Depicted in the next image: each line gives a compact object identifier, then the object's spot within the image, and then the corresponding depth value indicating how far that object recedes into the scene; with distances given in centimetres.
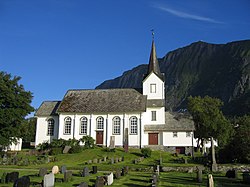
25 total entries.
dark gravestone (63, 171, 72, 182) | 1902
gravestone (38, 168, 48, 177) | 2106
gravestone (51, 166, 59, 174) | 2297
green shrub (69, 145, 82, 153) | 4359
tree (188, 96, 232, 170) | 3459
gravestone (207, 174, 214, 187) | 1536
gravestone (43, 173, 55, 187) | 1594
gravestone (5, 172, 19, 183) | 1771
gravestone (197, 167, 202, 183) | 2008
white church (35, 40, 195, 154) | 4962
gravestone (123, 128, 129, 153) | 4622
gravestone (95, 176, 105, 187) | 1600
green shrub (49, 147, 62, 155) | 4361
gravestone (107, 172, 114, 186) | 1811
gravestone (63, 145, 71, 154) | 4446
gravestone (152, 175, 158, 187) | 1668
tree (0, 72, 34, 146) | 4200
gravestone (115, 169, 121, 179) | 2119
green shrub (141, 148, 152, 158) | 4050
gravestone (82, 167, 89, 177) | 2211
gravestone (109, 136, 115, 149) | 4782
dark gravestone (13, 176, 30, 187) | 1400
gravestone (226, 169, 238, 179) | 2276
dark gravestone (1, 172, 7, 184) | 1767
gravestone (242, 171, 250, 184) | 1961
